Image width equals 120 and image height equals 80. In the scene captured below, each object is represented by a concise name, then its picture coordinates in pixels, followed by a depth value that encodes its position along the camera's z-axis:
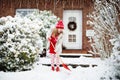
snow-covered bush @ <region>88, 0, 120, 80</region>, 3.17
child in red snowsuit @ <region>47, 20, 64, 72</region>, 5.92
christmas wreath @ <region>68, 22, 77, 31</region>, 10.81
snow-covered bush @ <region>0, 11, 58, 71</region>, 5.75
